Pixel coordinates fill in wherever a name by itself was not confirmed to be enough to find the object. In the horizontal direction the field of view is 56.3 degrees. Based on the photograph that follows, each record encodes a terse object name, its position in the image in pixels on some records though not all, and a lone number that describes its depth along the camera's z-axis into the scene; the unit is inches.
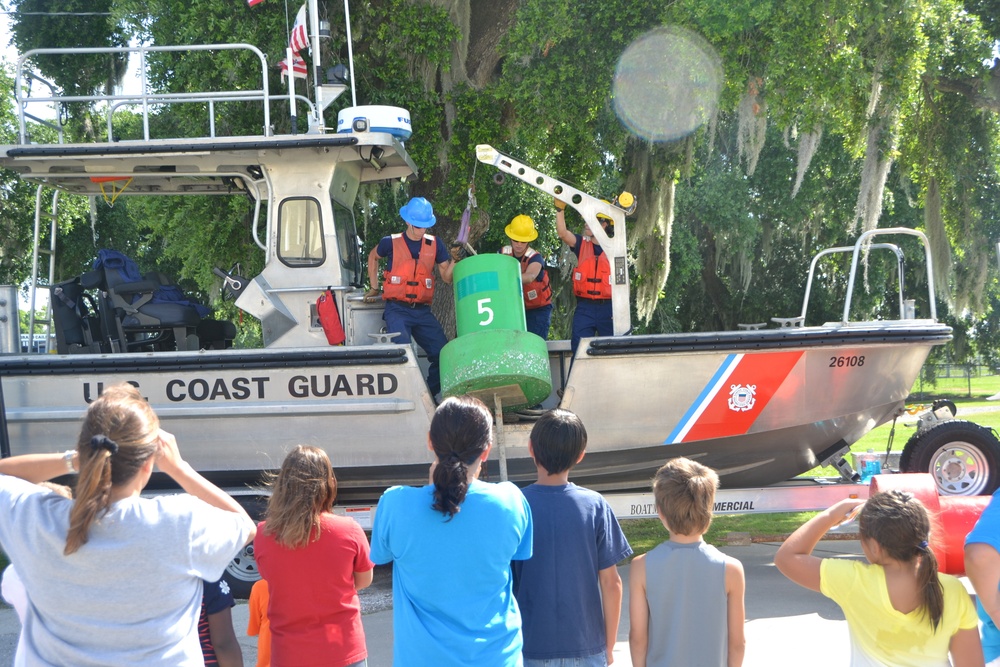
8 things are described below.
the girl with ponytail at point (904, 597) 103.7
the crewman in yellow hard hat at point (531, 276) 274.5
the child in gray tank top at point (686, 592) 114.1
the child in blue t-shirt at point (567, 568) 121.0
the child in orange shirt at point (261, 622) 125.3
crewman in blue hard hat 263.7
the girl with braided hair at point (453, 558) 111.6
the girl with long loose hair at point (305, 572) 117.6
